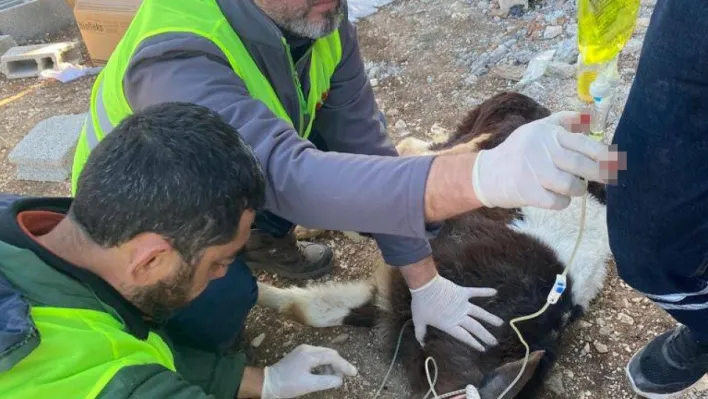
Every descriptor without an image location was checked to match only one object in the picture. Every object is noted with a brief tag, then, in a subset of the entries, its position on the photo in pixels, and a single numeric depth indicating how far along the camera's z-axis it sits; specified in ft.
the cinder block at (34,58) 16.67
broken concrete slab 18.28
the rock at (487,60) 13.25
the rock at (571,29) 13.20
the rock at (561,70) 12.30
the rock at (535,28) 13.62
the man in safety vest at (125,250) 4.42
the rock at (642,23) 13.04
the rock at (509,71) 12.82
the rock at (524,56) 13.08
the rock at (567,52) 12.60
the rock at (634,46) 12.45
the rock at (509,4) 14.37
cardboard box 15.24
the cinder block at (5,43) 17.65
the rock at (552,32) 13.38
